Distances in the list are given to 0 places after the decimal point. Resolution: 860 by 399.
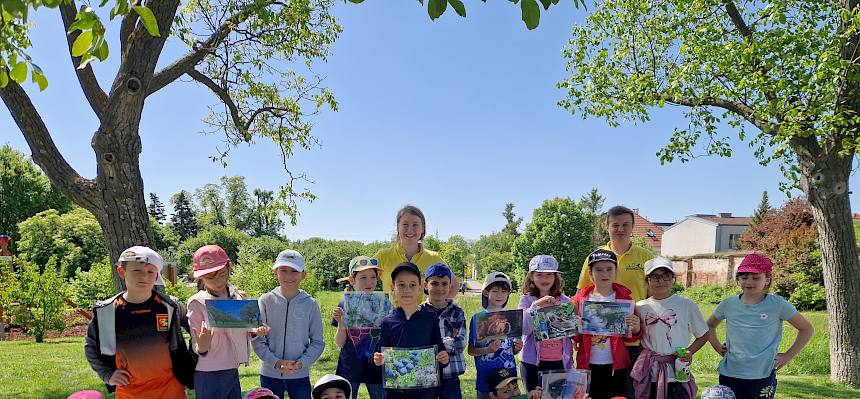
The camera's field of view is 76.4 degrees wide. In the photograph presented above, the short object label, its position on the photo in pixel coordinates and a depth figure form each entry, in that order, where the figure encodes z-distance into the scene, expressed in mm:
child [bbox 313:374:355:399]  4336
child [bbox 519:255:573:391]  4789
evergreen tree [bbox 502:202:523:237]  81250
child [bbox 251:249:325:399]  4430
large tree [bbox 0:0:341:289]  6199
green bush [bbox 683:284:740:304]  28531
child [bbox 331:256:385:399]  4629
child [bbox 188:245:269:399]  4176
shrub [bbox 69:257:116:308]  18164
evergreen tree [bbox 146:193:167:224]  84500
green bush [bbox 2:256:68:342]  15156
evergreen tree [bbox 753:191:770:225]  44488
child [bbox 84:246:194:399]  4008
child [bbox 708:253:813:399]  4770
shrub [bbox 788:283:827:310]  22766
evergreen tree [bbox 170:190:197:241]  78125
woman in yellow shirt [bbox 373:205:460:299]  5039
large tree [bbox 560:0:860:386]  8070
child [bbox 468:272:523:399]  4515
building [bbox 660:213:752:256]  54625
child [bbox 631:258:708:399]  4652
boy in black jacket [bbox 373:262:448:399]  4199
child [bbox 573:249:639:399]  4770
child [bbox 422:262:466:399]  4309
